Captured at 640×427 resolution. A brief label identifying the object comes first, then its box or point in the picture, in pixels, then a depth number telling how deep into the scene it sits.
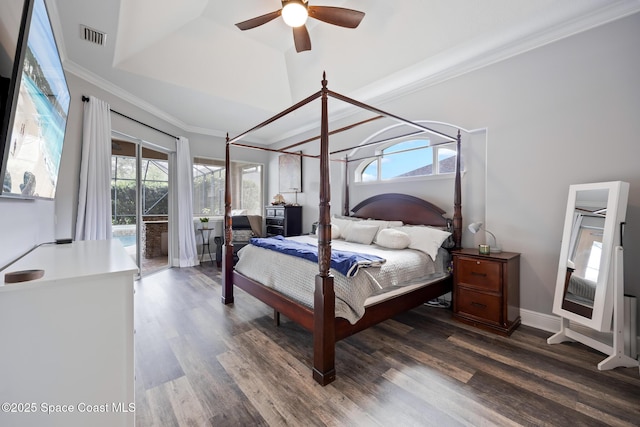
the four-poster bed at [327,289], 1.84
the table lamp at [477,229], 2.75
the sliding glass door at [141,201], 4.08
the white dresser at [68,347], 0.92
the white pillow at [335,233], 3.87
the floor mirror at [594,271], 1.97
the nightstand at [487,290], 2.48
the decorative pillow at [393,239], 2.99
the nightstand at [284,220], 5.38
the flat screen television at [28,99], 1.02
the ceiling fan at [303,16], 2.33
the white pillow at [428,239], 2.85
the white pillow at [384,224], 3.55
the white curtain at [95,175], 3.22
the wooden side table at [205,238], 5.57
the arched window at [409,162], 3.42
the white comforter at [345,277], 2.02
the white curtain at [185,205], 5.00
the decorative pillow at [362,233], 3.47
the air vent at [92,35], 2.47
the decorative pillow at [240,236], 5.18
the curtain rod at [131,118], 3.23
